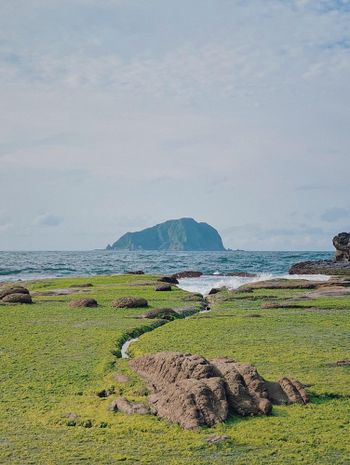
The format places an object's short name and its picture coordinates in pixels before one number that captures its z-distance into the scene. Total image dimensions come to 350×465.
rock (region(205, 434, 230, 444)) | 14.89
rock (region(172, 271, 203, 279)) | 98.60
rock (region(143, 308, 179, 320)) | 38.53
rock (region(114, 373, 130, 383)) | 20.81
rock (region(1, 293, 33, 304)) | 47.84
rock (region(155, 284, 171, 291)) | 58.72
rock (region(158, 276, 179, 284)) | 75.00
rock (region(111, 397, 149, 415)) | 17.19
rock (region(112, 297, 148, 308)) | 43.66
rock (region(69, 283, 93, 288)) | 63.97
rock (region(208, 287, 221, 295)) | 60.34
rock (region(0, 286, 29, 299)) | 50.72
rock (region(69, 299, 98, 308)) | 43.56
